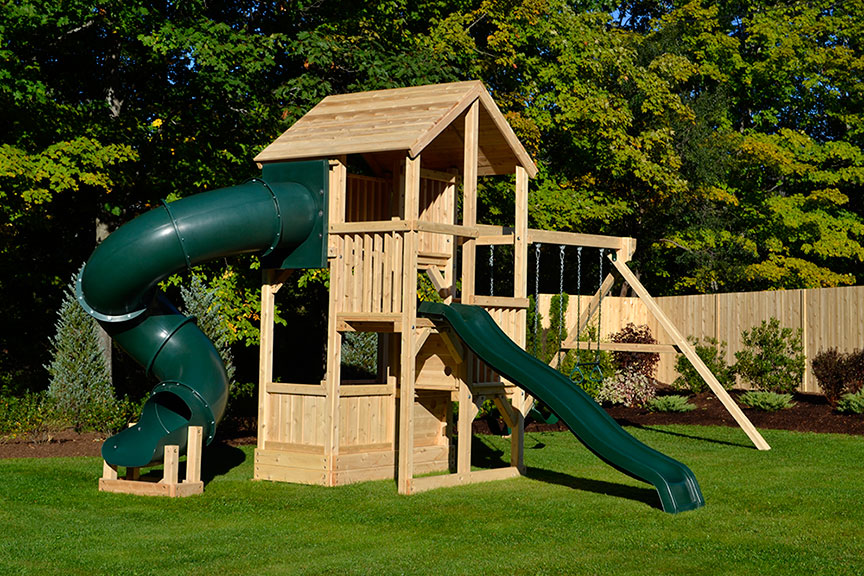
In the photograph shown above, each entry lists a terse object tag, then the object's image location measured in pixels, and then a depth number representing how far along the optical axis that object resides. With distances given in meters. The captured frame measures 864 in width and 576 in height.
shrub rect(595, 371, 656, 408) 20.84
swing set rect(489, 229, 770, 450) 14.52
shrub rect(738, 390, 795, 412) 18.17
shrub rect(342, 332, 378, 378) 19.42
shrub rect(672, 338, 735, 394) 21.27
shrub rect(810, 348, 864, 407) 17.88
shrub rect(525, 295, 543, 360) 22.77
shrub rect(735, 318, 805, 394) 20.50
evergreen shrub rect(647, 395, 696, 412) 19.02
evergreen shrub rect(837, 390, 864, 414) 17.02
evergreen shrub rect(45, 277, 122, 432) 16.12
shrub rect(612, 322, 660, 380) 21.86
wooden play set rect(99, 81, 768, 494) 11.17
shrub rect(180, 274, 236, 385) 15.70
